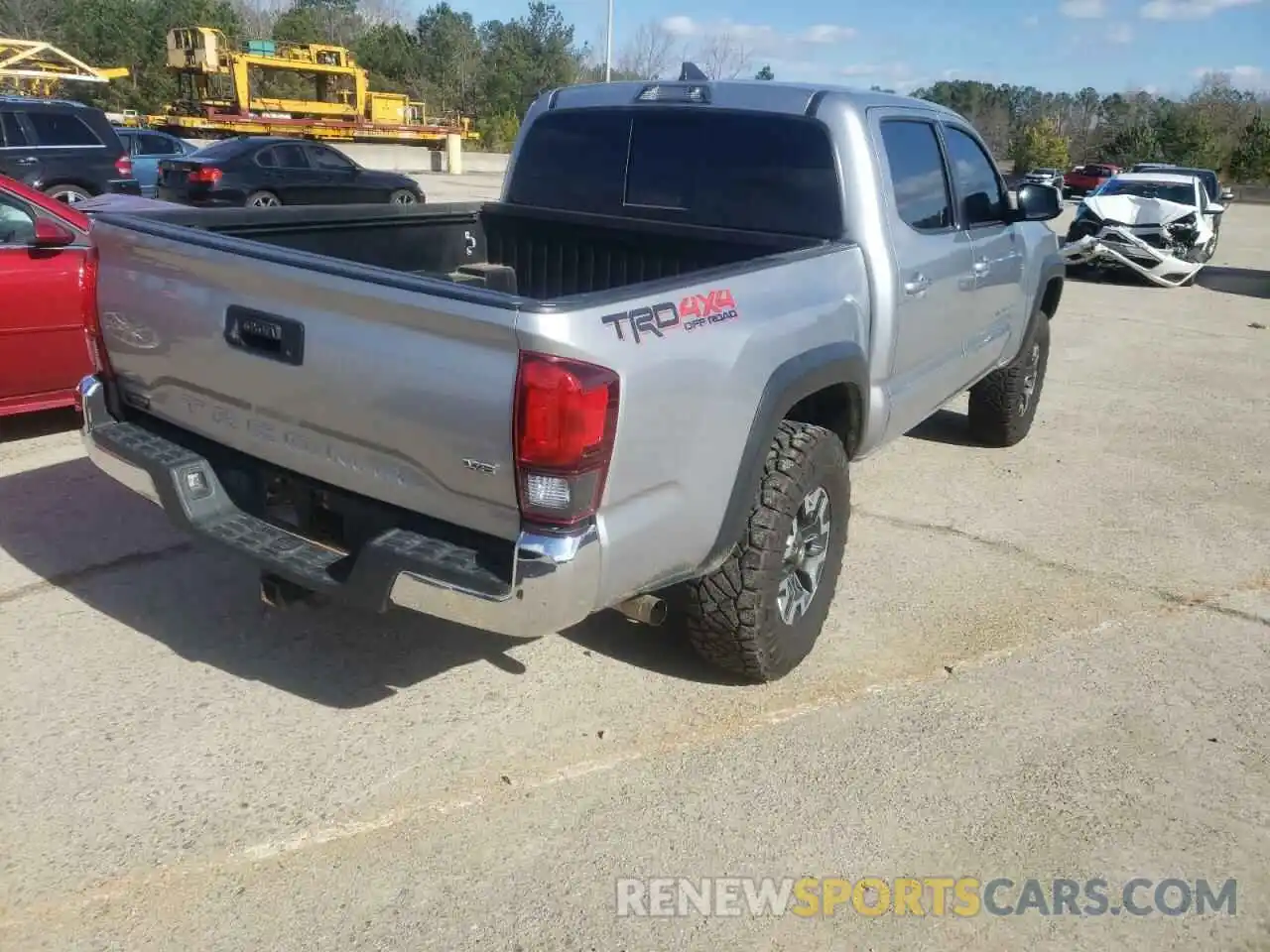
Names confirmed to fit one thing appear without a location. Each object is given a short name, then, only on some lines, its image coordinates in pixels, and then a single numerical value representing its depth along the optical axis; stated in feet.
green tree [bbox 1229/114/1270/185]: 159.74
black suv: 43.01
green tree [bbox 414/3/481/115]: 183.83
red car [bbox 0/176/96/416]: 18.51
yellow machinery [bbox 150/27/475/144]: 108.27
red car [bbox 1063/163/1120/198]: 137.80
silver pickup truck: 8.86
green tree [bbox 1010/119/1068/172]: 186.70
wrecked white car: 53.01
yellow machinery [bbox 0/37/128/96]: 96.07
